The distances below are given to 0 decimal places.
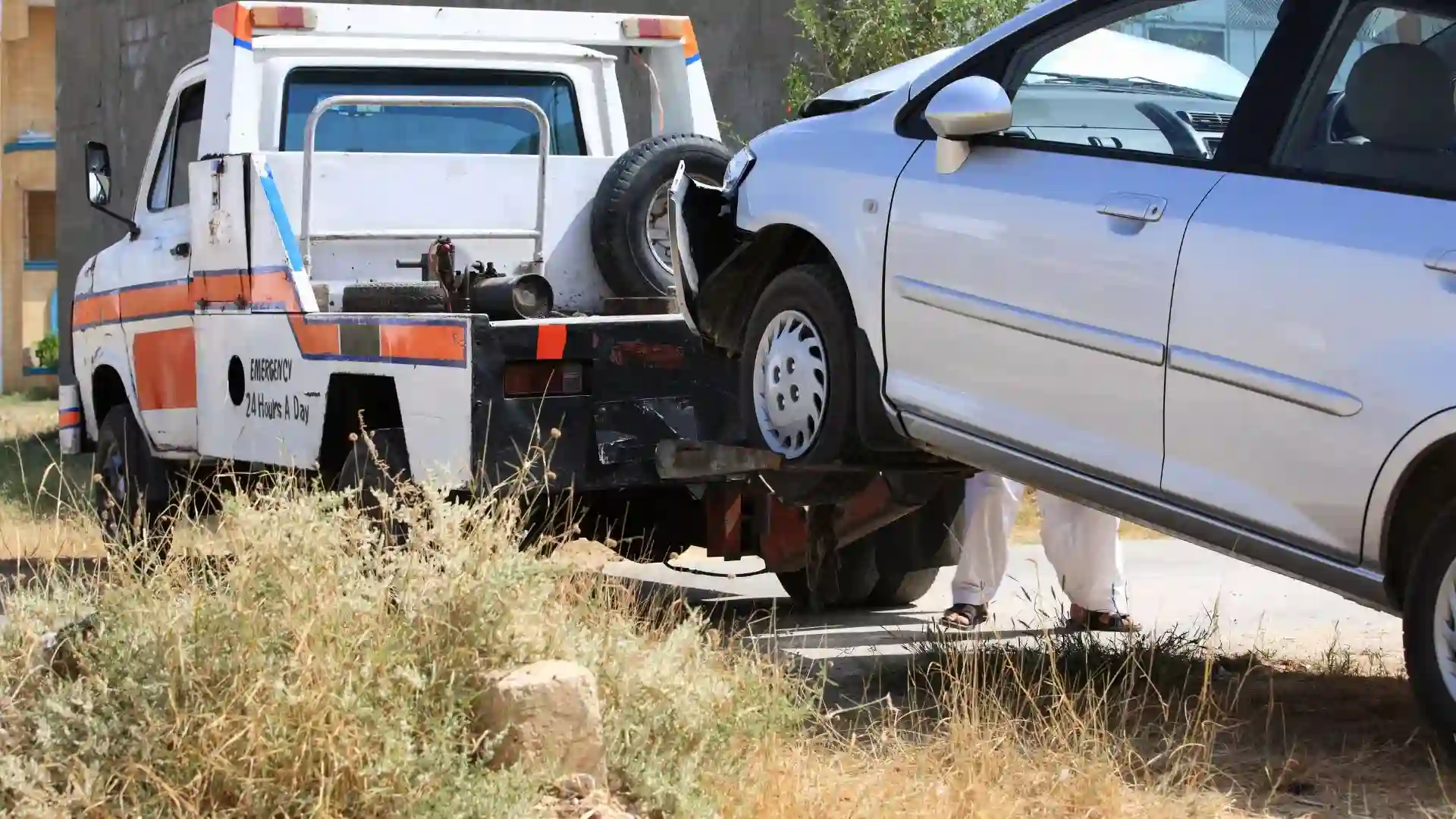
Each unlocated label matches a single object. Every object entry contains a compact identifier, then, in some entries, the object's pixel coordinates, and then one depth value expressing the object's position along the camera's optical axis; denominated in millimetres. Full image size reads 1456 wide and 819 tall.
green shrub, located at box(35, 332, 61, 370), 60875
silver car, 8555
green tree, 23859
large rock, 8141
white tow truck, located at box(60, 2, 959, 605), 14047
